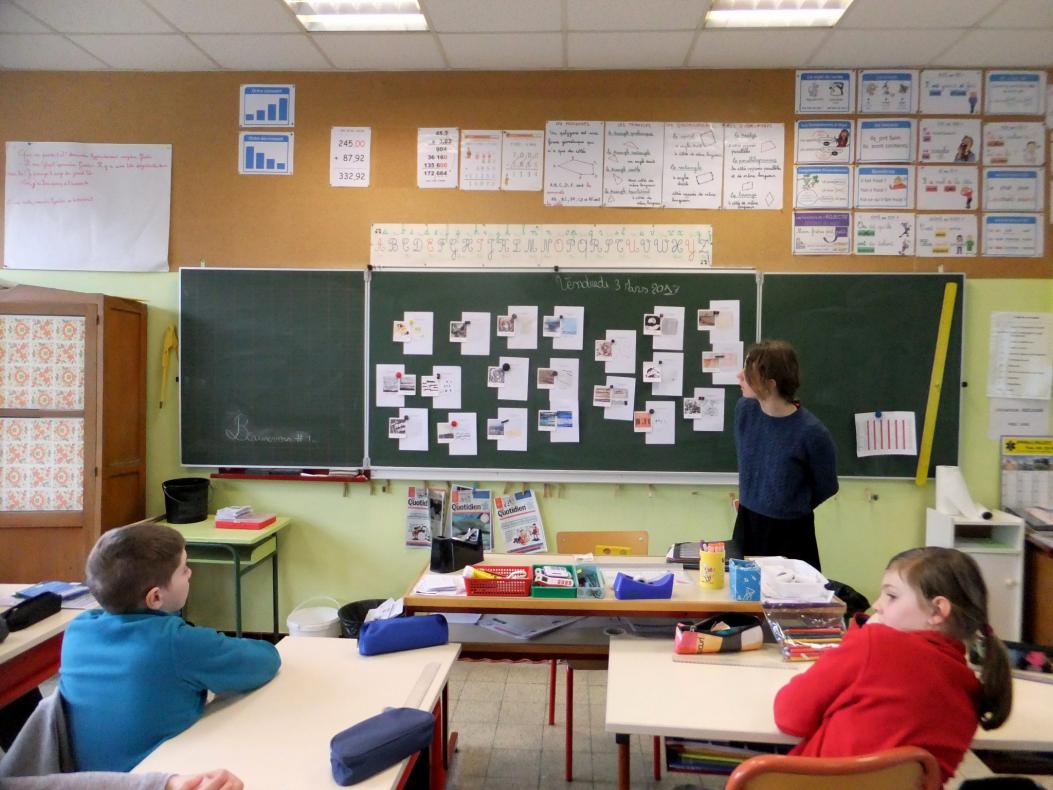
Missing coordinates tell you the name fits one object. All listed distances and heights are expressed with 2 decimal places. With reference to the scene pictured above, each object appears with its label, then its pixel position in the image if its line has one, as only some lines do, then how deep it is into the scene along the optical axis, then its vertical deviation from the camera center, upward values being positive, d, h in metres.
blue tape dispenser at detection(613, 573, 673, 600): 2.02 -0.63
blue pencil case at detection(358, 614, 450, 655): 1.79 -0.70
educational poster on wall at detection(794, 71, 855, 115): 3.43 +1.54
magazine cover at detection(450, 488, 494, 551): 3.56 -0.71
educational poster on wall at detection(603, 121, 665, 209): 3.47 +1.16
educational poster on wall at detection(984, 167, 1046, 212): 3.39 +1.03
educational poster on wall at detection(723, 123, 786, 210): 3.45 +1.16
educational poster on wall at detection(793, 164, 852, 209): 3.44 +1.06
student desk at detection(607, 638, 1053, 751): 1.42 -0.75
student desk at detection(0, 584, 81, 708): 1.71 -0.78
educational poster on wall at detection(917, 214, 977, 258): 3.41 +0.79
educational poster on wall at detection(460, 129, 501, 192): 3.51 +1.18
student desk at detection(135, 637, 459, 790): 1.29 -0.76
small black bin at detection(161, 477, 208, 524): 3.38 -0.65
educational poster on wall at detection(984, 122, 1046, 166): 3.40 +1.28
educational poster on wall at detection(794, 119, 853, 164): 3.44 +1.27
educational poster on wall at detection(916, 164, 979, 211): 3.41 +1.04
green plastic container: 2.03 -0.65
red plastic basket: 2.04 -0.64
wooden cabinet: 3.22 -0.27
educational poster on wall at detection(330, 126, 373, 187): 3.55 +1.21
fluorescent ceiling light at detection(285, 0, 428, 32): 3.02 +1.70
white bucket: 3.22 -1.24
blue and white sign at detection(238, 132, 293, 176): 3.57 +1.22
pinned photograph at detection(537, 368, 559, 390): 3.49 +0.03
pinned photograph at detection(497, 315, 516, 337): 3.48 +0.30
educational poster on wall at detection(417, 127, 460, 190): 3.52 +1.19
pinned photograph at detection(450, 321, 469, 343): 3.50 +0.26
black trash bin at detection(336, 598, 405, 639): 2.64 -1.00
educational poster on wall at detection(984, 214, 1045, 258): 3.39 +0.81
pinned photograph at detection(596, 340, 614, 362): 3.46 +0.17
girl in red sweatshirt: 1.22 -0.56
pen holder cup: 2.11 -0.59
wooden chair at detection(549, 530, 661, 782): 2.76 -0.69
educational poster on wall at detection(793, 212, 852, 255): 3.44 +0.80
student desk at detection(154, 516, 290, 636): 3.15 -0.84
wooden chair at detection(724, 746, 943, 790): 1.11 -0.66
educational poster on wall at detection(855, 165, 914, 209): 3.43 +1.05
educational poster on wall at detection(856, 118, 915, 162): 3.43 +1.28
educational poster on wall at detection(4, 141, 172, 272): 3.61 +0.93
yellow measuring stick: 3.38 +0.07
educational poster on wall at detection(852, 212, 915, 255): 3.42 +0.80
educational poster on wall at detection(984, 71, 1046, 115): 3.40 +1.54
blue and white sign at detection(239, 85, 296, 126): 3.57 +1.48
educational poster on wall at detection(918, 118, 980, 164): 3.41 +1.29
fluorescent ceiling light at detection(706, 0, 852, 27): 2.96 +1.70
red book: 3.31 -0.74
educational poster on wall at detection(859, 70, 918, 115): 3.42 +1.54
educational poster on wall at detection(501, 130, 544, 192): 3.50 +1.18
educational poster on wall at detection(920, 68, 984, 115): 3.41 +1.55
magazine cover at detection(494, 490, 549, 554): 3.54 -0.76
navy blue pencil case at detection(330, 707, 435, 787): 1.24 -0.72
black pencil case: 1.79 -0.66
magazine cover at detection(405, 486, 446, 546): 3.56 -0.72
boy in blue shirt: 1.37 -0.60
